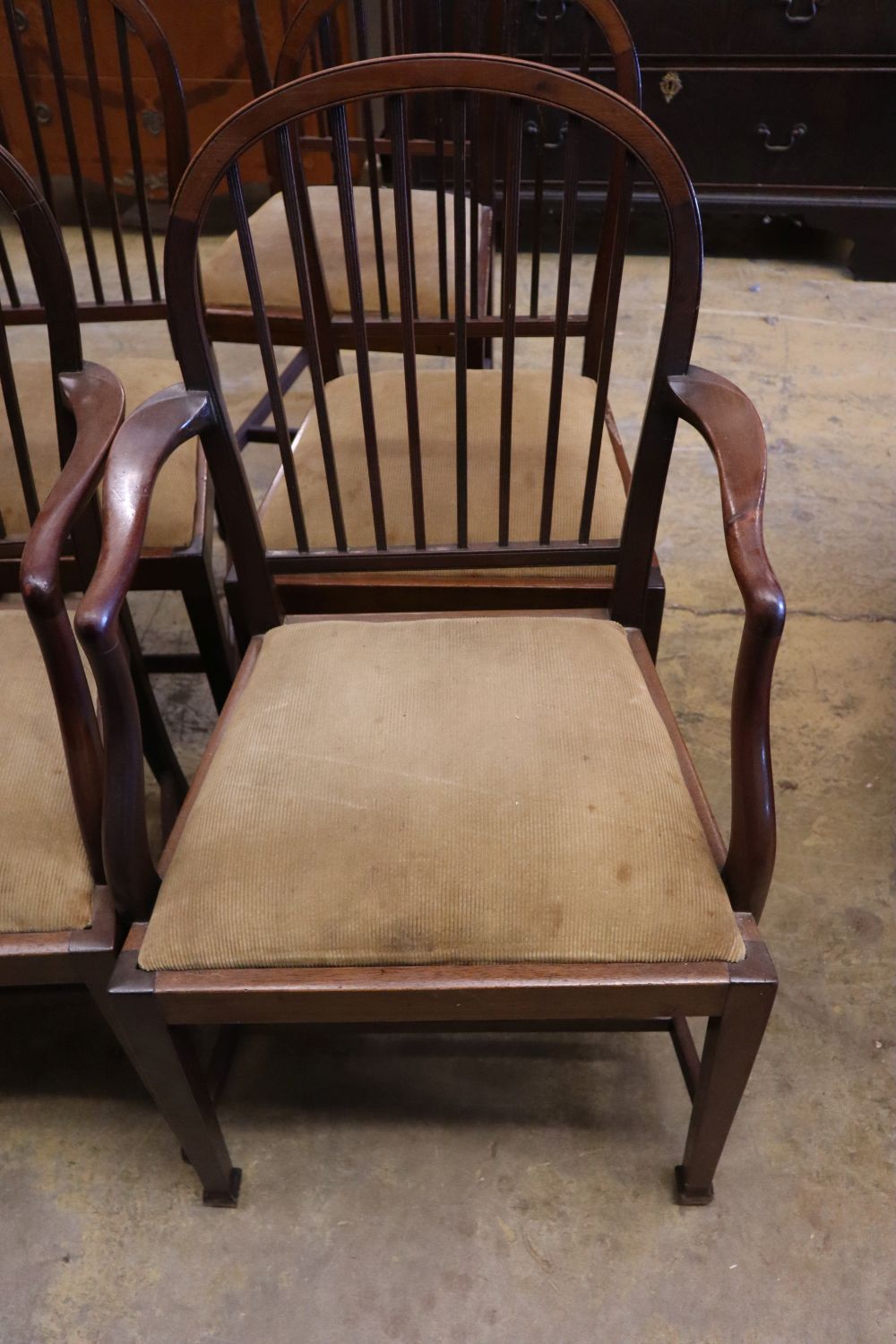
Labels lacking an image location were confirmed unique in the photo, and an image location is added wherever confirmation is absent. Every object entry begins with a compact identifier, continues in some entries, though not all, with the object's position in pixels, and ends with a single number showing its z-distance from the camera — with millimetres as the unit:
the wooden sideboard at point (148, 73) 2951
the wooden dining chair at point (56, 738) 804
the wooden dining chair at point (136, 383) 1307
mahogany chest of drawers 2762
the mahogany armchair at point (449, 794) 830
